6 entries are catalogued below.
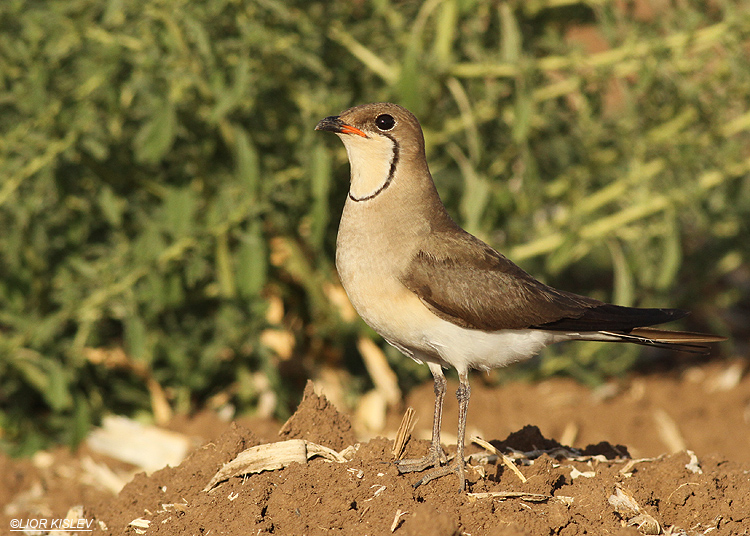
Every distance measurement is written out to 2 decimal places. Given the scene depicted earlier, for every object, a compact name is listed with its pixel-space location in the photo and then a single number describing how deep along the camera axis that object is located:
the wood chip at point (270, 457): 8.62
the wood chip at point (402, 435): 9.12
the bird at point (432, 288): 9.03
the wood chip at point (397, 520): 7.48
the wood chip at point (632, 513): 8.05
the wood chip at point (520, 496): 8.11
